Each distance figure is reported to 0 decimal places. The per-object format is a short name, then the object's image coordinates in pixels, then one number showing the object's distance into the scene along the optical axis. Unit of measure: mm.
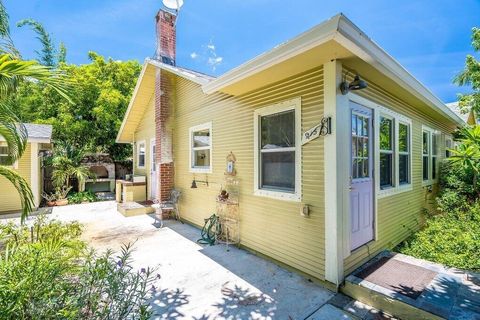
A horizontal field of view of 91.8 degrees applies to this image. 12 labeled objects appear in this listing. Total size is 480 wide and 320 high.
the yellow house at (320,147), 3133
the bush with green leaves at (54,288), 1695
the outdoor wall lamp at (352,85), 3105
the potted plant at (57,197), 9867
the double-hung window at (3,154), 8672
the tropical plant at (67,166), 10617
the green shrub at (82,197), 10523
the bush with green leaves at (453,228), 3897
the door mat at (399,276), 2912
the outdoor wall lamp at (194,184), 6293
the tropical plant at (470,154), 5727
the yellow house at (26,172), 8484
